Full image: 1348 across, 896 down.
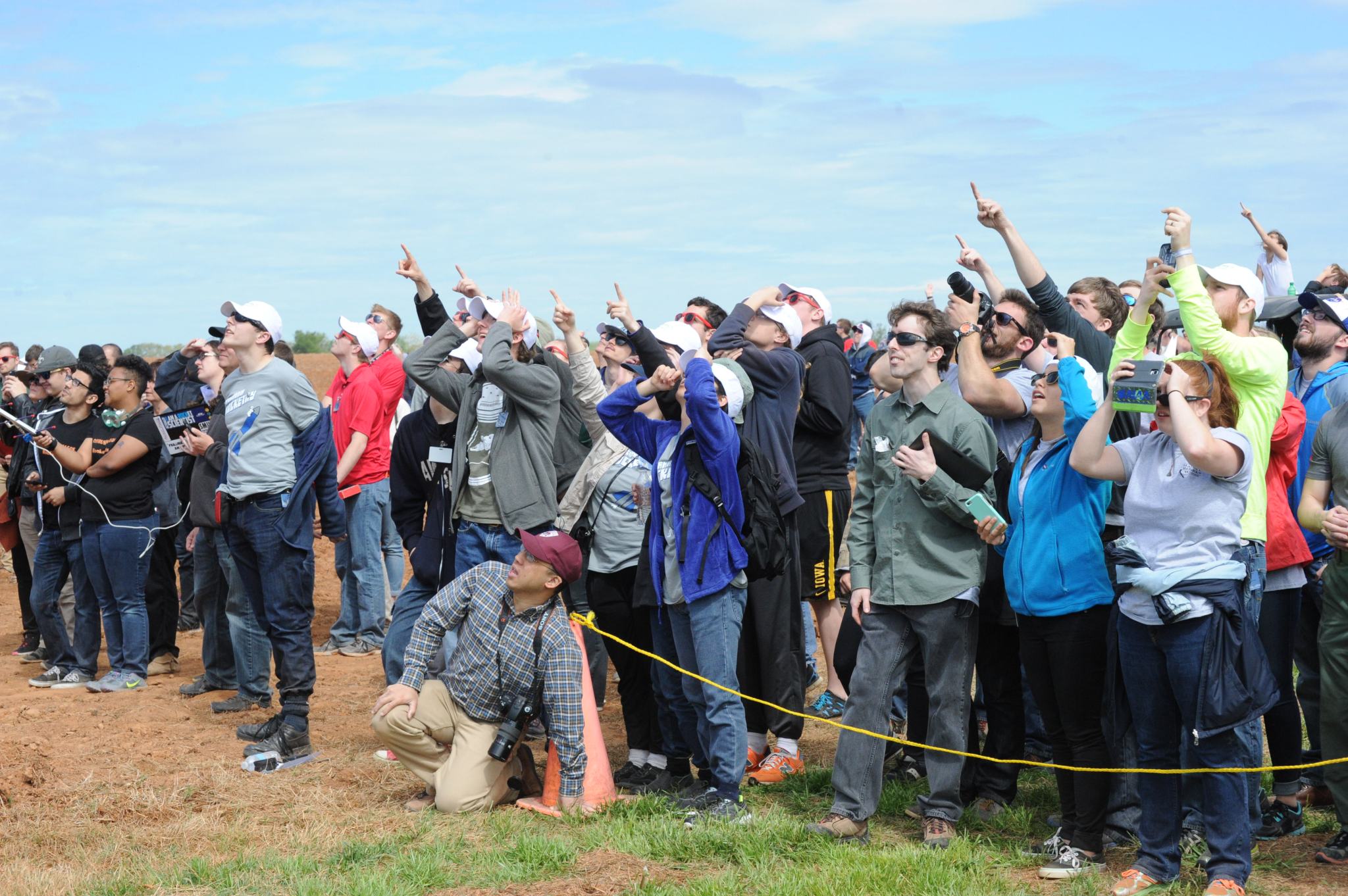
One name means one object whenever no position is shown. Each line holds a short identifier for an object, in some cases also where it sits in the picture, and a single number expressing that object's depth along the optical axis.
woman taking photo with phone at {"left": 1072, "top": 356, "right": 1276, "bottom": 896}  4.90
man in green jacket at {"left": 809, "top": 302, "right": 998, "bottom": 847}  5.75
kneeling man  6.45
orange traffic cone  6.47
